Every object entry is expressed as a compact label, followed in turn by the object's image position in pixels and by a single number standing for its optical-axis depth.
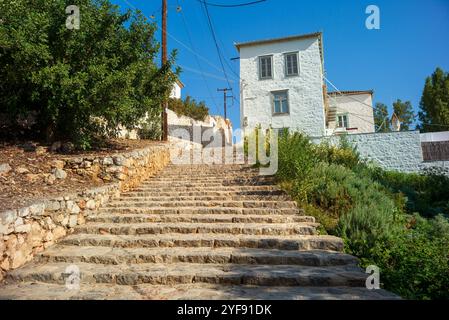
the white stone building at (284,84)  17.38
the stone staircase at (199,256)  3.30
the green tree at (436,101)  25.66
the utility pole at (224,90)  32.36
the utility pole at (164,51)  11.91
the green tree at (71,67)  6.14
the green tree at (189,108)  20.32
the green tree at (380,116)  39.81
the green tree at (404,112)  42.03
